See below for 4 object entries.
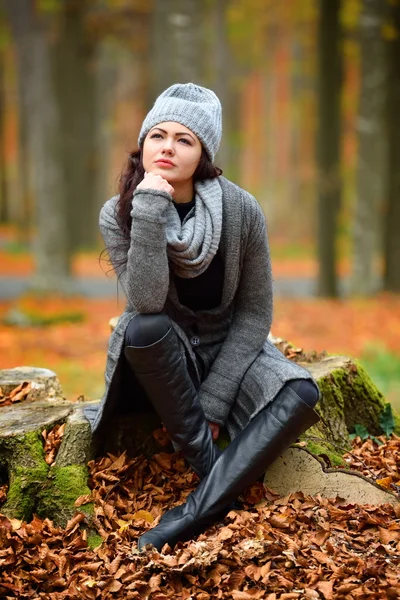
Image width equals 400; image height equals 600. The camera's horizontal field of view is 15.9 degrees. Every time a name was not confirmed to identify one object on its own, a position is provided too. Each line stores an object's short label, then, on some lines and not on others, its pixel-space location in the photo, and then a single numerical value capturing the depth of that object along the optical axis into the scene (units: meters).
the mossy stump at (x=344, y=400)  7.76
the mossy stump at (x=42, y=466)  6.48
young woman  6.24
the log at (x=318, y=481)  6.44
